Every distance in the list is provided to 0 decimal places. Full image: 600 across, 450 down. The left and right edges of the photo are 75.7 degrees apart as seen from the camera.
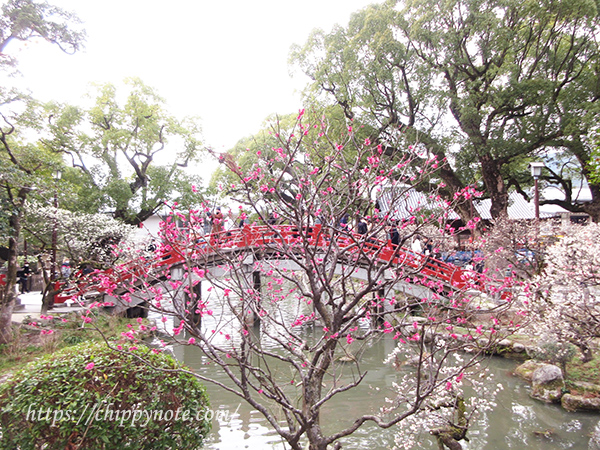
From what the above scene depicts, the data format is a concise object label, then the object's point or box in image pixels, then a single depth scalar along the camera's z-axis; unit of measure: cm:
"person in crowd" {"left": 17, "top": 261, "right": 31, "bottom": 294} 1789
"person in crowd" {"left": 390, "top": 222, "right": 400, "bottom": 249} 1367
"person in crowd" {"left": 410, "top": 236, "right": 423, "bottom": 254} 1463
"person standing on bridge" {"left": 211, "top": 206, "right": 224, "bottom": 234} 655
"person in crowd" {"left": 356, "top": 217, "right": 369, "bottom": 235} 1296
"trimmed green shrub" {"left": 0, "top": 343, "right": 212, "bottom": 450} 376
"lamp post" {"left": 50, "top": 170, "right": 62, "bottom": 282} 1247
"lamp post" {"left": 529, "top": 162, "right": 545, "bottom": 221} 1161
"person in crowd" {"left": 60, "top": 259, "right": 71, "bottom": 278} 1522
